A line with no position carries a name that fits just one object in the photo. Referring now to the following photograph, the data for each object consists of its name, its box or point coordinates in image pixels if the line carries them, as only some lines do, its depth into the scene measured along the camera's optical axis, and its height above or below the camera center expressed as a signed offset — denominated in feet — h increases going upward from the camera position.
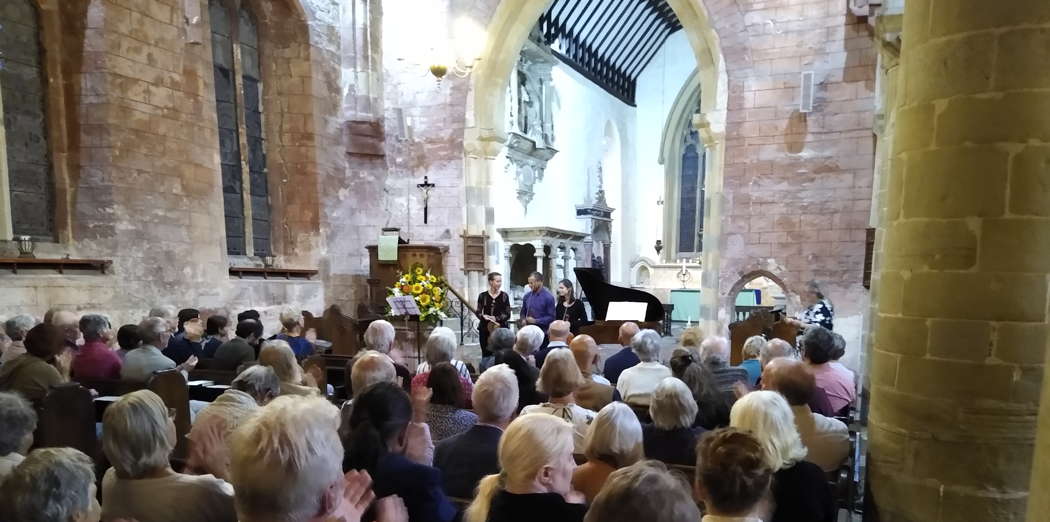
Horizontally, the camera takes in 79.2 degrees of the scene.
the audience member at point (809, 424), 9.23 -2.89
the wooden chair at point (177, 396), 10.02 -2.80
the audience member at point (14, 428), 7.36 -2.43
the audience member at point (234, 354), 14.33 -2.97
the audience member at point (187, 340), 15.98 -3.02
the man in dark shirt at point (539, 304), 22.90 -2.83
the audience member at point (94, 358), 13.46 -2.91
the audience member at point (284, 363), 11.10 -2.46
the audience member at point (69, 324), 14.89 -2.45
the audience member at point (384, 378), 8.14 -2.51
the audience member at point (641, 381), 11.52 -2.88
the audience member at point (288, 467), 4.39 -1.71
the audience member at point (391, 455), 6.45 -2.43
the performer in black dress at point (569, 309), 23.93 -3.17
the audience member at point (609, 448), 7.00 -2.46
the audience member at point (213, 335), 16.12 -3.06
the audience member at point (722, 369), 12.35 -2.83
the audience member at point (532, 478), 5.55 -2.31
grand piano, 23.08 -2.96
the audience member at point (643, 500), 4.27 -1.86
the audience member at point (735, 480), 5.29 -2.12
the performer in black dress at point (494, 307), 23.21 -3.00
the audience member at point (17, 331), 14.80 -2.57
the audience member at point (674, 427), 8.39 -2.68
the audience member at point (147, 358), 12.94 -2.80
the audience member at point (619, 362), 14.90 -3.20
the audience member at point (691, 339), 15.69 -2.81
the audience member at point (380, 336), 14.52 -2.56
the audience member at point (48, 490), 5.25 -2.25
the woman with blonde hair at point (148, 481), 6.09 -2.55
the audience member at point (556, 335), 15.43 -2.77
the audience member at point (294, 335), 17.71 -3.19
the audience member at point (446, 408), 9.39 -2.73
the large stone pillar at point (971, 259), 7.76 -0.37
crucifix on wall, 36.24 +2.00
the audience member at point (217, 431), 7.39 -2.49
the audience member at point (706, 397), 10.09 -2.73
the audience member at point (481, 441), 7.91 -2.76
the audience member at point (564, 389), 9.48 -2.52
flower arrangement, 25.25 -2.75
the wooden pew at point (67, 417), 9.70 -3.02
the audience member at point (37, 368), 11.32 -2.66
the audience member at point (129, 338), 13.78 -2.51
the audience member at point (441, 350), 12.41 -2.45
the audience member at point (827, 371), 12.44 -2.85
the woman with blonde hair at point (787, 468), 7.12 -2.75
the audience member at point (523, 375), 11.93 -2.84
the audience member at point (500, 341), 14.85 -2.71
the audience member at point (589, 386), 11.72 -3.00
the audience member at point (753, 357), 14.28 -3.04
